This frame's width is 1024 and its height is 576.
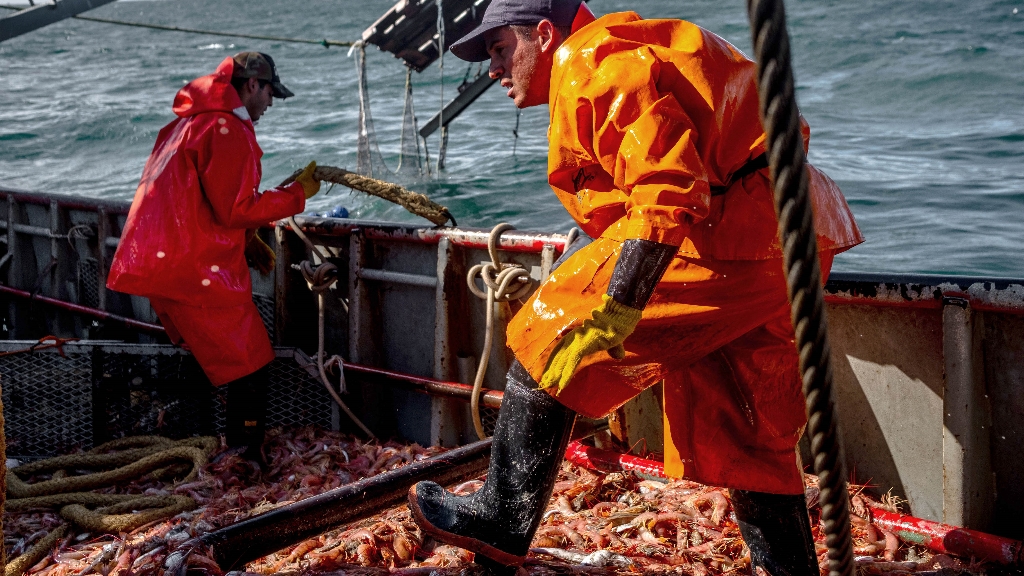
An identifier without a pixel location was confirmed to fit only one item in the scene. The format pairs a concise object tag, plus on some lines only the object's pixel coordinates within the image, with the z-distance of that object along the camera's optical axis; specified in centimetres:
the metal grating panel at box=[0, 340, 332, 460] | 491
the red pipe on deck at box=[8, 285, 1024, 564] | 295
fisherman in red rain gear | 430
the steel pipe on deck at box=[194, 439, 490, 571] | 290
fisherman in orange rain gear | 206
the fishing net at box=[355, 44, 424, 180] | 1077
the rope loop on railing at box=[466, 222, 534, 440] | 414
